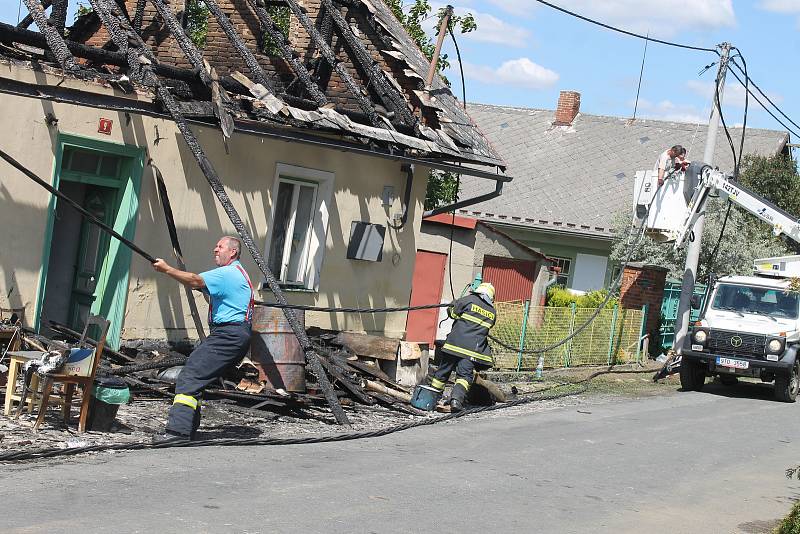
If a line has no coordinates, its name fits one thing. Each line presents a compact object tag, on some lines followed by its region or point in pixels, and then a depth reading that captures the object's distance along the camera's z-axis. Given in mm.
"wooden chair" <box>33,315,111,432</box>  8688
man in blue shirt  8852
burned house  11312
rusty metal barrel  11930
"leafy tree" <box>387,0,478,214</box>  23156
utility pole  21427
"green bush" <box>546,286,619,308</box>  26969
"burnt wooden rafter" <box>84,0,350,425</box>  10852
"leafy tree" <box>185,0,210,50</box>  25453
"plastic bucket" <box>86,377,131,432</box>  8836
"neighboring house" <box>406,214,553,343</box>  22219
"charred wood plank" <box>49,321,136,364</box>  11727
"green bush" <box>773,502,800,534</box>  6766
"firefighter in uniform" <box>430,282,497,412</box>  12945
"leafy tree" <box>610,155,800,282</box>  28188
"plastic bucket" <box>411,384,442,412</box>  12852
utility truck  18641
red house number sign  11727
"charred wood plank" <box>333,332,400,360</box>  14352
